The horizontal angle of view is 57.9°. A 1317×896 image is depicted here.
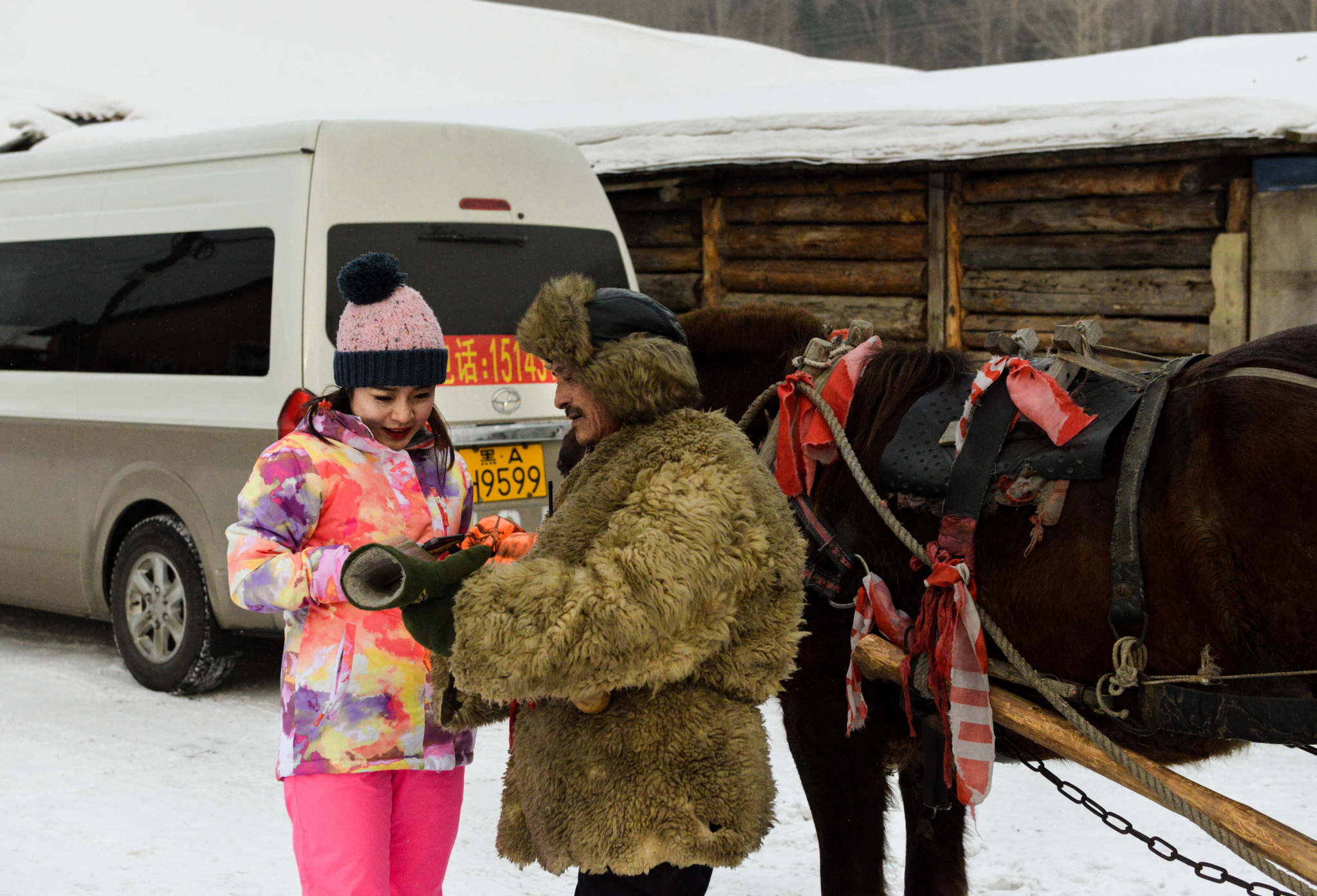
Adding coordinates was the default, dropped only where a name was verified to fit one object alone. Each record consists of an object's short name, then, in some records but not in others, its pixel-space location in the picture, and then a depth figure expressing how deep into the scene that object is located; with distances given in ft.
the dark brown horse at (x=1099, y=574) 7.27
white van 16.07
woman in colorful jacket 7.30
